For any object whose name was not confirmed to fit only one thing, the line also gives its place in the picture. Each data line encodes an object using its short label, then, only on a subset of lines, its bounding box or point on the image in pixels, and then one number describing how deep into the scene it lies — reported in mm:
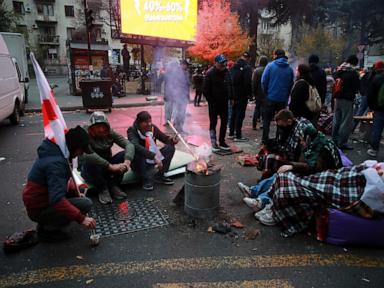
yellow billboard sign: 15812
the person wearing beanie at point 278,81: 6543
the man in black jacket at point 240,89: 7609
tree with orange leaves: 24250
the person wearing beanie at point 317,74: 6891
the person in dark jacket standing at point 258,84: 8086
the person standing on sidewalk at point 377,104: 6059
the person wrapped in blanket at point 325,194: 3053
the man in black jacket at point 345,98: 6574
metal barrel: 3711
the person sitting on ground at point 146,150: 4566
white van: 8273
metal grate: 3568
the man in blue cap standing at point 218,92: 6391
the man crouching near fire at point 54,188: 2908
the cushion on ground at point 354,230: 3098
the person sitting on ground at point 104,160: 4062
